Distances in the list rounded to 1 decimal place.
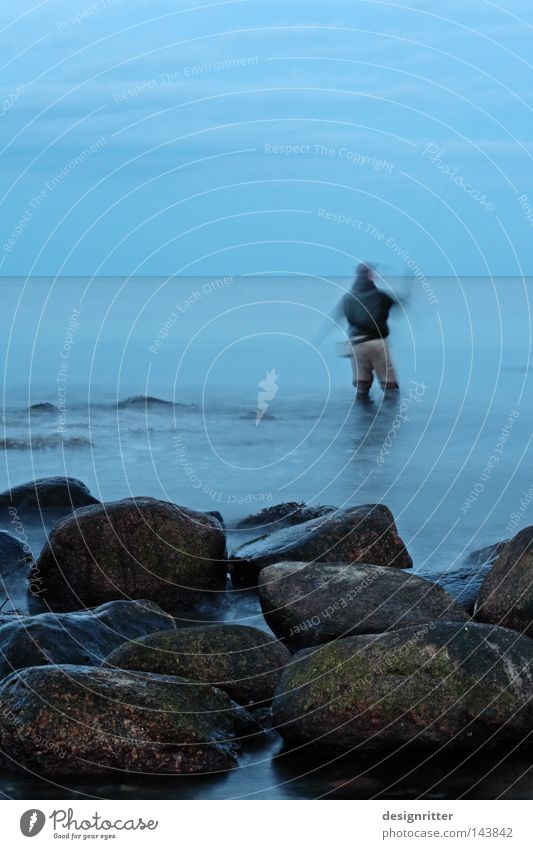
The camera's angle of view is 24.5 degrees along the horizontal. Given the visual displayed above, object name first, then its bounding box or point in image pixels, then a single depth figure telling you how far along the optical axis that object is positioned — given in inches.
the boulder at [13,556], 468.8
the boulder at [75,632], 332.2
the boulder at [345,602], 368.8
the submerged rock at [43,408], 979.9
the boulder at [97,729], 290.2
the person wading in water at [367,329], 792.3
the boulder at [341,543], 430.0
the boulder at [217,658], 324.8
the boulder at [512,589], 365.1
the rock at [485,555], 456.4
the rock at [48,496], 536.4
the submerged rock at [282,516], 513.7
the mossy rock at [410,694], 301.7
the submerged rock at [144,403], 1001.5
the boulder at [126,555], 434.0
